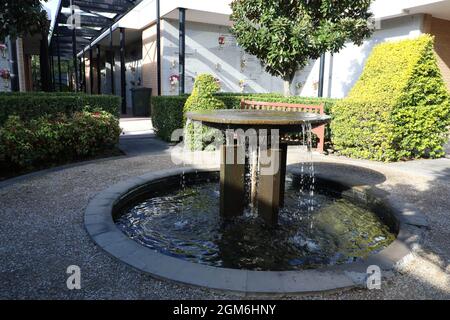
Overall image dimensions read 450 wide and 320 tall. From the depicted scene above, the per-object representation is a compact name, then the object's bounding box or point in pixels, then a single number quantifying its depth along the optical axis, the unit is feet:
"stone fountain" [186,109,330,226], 12.15
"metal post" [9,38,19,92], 32.01
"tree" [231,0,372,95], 28.02
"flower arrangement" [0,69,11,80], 37.70
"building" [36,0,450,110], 43.50
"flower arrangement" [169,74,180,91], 49.98
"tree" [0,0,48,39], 18.84
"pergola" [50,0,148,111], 50.98
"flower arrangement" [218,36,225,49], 53.06
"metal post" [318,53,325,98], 46.83
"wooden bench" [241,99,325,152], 25.79
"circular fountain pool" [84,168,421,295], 8.59
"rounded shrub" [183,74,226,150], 26.05
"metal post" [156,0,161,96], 44.35
